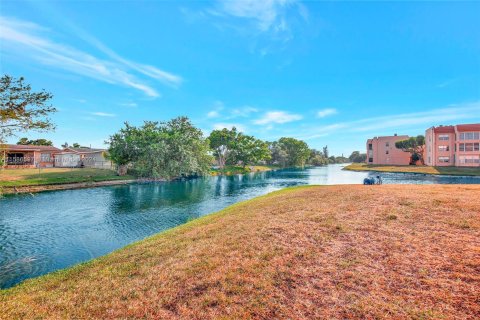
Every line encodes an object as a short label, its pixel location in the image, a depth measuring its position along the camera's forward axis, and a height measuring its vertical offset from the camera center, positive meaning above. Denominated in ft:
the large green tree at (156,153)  156.56 +5.01
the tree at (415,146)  253.44 +16.12
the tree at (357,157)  516.32 +7.77
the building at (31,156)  161.58 +2.97
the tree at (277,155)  378.53 +8.39
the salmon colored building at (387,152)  281.74 +10.16
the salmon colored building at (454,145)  199.21 +13.20
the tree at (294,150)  398.42 +17.42
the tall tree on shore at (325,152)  600.39 +21.25
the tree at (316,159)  481.87 +2.21
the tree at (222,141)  278.46 +23.04
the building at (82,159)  196.03 +0.96
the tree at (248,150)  275.59 +12.35
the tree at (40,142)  242.93 +19.81
